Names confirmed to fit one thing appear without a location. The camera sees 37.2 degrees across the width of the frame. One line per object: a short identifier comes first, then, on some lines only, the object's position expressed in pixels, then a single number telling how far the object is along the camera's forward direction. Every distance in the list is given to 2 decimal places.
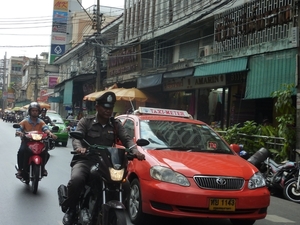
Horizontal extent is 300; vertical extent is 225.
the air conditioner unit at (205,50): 18.41
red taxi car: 5.30
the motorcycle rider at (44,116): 13.56
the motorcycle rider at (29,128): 8.24
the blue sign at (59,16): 44.25
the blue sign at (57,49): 46.50
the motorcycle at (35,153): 7.97
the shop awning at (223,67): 14.35
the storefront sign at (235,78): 15.70
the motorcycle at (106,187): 4.16
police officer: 4.65
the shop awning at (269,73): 12.29
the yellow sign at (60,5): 44.43
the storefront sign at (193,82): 17.61
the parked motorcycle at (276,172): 9.35
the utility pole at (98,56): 26.36
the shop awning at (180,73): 17.64
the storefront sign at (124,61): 24.89
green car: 20.08
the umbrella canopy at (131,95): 21.69
